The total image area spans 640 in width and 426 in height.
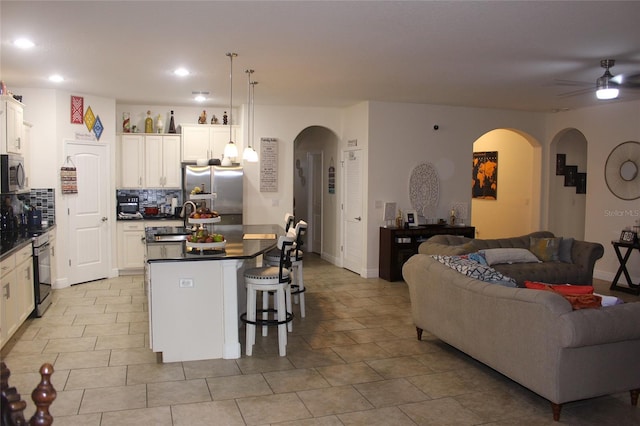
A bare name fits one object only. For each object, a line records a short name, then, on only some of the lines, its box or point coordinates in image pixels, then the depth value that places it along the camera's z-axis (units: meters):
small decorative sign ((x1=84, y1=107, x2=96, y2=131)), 7.72
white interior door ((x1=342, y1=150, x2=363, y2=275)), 8.49
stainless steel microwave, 5.64
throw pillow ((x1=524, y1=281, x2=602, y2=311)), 3.72
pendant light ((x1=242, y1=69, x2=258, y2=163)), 6.27
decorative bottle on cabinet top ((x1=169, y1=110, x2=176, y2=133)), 8.72
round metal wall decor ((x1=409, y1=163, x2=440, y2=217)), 8.50
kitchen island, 4.43
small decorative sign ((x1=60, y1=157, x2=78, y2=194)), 7.40
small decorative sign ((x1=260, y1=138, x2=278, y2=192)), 8.60
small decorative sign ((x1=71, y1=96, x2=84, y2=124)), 7.54
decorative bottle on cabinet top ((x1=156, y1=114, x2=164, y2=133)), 8.60
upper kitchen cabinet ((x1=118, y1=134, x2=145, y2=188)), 8.45
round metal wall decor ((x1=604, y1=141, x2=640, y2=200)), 7.79
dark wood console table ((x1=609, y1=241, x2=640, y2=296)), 7.26
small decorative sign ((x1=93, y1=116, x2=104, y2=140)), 7.87
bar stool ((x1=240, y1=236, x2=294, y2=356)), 4.63
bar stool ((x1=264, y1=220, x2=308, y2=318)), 5.44
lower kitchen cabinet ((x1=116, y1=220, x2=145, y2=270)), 8.25
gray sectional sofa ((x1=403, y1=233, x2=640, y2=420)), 3.34
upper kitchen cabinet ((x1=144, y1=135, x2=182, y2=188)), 8.57
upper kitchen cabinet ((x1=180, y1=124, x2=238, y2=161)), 8.61
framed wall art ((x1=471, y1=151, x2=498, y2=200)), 10.53
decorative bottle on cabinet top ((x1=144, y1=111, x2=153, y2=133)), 8.59
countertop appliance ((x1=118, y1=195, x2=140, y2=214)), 8.64
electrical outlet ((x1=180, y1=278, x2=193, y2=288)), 4.46
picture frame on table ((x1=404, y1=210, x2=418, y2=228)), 8.23
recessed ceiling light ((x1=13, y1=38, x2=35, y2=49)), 4.72
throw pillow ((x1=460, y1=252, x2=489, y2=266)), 5.20
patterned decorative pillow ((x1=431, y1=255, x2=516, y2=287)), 4.23
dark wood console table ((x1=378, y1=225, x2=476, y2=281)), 7.93
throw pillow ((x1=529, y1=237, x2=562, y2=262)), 6.68
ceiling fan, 5.28
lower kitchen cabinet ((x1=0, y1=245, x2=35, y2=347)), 4.65
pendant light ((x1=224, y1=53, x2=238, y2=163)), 5.89
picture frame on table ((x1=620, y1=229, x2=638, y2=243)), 7.34
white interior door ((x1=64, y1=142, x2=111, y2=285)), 7.60
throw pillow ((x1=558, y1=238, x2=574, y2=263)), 6.71
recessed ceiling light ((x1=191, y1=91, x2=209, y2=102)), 7.47
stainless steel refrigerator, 8.23
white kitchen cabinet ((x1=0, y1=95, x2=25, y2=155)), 5.62
